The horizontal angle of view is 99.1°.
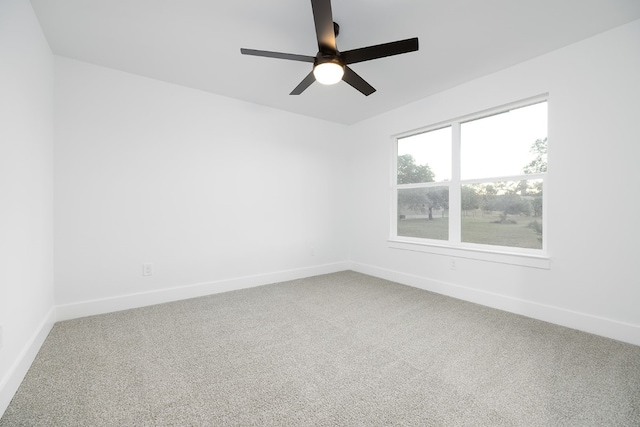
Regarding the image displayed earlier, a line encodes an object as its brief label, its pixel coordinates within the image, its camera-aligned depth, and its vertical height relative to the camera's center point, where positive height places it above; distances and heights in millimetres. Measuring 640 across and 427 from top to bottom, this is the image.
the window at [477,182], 2760 +352
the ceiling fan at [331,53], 1587 +1086
